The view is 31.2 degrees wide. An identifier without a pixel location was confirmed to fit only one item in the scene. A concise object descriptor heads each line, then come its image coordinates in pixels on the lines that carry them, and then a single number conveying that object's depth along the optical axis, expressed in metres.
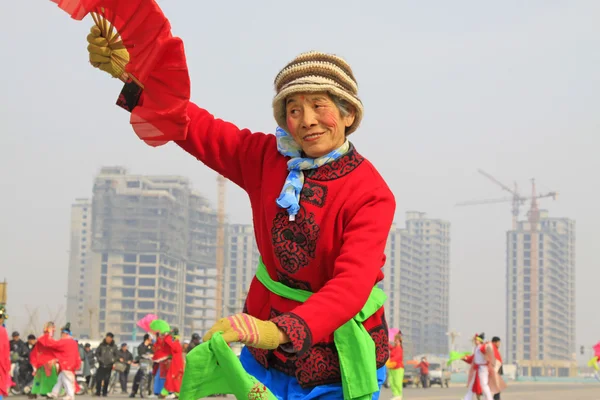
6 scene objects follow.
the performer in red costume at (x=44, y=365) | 21.30
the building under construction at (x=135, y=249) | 167.12
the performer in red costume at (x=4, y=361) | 13.99
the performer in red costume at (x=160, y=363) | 23.14
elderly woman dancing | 3.87
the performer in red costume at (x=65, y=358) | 20.95
